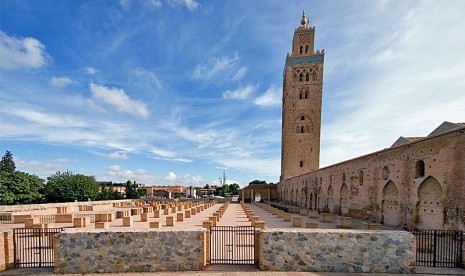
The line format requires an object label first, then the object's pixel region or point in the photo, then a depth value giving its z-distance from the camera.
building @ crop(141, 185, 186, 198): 100.19
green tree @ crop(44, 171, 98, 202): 39.41
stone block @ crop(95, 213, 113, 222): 16.90
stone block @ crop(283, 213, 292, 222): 18.02
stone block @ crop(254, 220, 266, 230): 12.64
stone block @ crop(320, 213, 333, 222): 18.38
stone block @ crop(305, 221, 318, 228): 13.05
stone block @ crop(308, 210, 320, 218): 20.86
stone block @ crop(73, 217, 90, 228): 15.07
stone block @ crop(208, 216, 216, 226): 14.87
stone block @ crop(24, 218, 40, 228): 14.35
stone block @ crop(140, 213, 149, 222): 19.05
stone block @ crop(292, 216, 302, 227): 14.79
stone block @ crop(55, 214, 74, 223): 18.20
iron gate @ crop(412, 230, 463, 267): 7.69
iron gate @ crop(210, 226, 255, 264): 7.69
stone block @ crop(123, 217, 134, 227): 15.93
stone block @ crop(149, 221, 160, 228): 14.19
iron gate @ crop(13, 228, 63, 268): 7.49
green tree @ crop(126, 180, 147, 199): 58.91
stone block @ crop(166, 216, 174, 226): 15.57
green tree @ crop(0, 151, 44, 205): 30.79
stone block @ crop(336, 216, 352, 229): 14.11
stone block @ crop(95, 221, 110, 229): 13.85
